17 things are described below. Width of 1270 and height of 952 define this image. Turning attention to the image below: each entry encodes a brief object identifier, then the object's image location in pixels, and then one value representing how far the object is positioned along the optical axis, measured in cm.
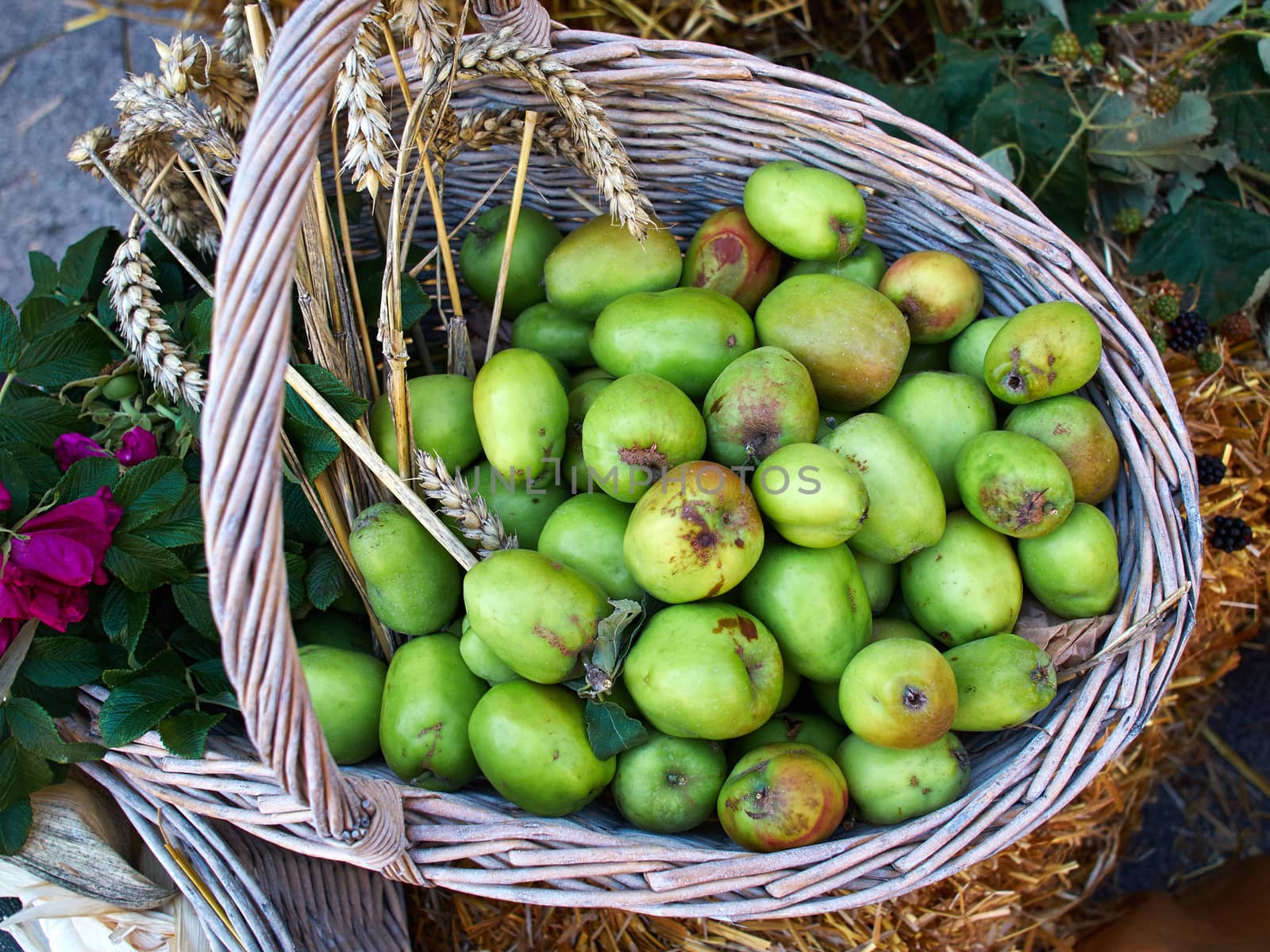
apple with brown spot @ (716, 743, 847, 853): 50
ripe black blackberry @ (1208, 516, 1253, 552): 70
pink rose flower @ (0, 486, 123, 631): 49
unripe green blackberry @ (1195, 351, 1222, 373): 74
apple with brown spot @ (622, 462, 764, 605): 50
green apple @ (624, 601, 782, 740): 50
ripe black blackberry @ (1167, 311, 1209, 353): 73
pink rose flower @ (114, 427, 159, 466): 55
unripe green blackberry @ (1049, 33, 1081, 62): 78
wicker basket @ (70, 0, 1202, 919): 41
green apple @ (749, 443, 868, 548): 50
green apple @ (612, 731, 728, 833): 53
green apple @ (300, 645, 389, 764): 55
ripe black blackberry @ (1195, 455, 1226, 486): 70
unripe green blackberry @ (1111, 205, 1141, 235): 77
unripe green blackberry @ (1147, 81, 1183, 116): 76
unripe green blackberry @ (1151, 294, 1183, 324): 74
